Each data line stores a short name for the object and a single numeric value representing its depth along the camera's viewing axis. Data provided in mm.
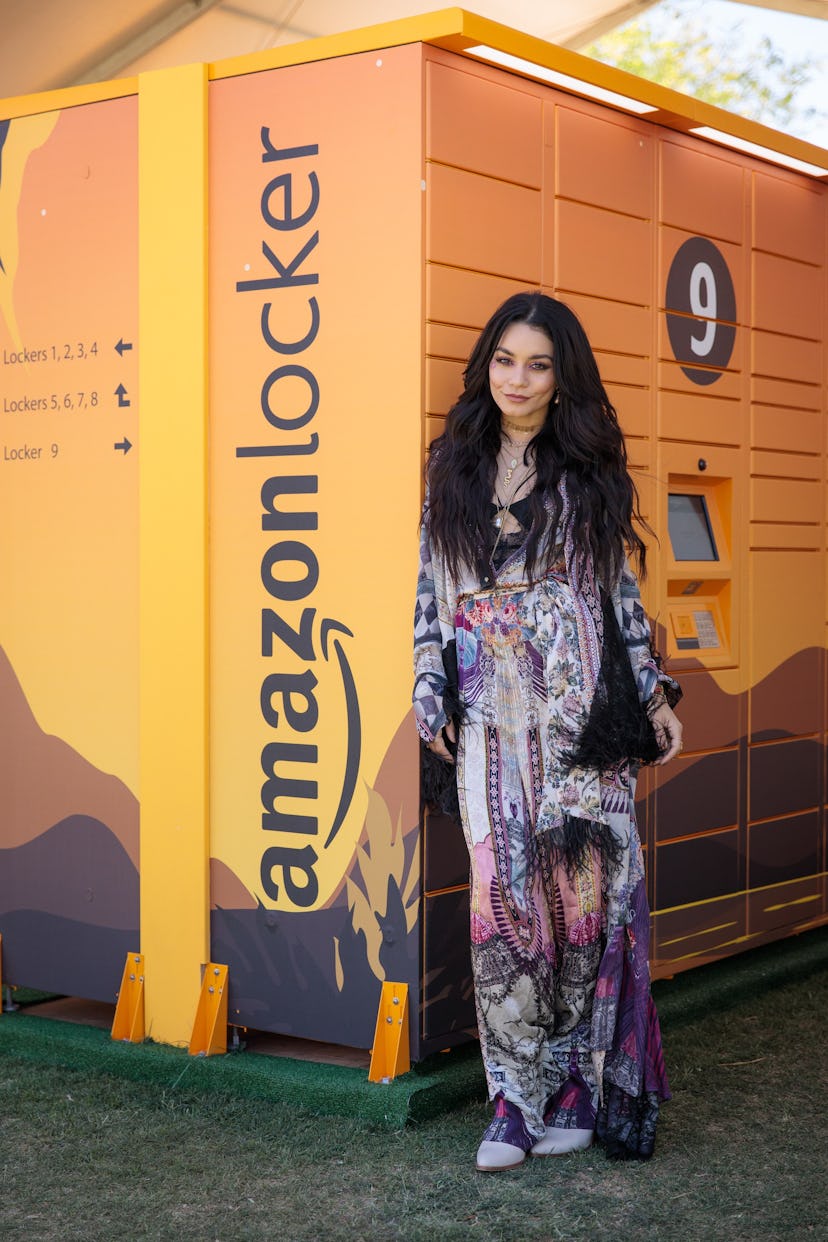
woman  3400
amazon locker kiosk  3748
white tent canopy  7781
